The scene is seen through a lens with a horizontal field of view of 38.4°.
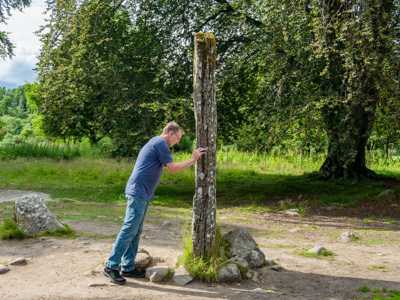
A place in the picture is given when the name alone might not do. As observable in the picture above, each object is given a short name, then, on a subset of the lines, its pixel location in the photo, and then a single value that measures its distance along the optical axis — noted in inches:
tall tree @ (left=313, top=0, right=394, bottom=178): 480.4
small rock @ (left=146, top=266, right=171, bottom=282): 273.6
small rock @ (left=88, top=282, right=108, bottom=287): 263.1
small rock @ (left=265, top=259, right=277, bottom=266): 308.2
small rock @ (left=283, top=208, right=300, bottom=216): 540.3
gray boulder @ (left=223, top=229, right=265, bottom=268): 299.9
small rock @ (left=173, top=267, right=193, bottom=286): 272.5
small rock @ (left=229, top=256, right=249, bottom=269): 286.4
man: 269.1
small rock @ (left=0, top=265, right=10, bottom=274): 287.7
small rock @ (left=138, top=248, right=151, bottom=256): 305.4
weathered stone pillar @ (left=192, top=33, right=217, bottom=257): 285.0
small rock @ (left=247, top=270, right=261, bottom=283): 284.0
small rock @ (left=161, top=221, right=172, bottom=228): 450.7
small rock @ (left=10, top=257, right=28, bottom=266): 303.0
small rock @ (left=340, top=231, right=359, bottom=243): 400.4
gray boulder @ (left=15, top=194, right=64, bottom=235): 381.1
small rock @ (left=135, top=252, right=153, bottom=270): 288.0
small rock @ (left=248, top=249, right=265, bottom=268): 300.5
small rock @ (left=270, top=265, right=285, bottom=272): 301.9
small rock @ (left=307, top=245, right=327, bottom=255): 343.3
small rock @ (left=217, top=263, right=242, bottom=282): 276.7
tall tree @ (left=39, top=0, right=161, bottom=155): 616.7
